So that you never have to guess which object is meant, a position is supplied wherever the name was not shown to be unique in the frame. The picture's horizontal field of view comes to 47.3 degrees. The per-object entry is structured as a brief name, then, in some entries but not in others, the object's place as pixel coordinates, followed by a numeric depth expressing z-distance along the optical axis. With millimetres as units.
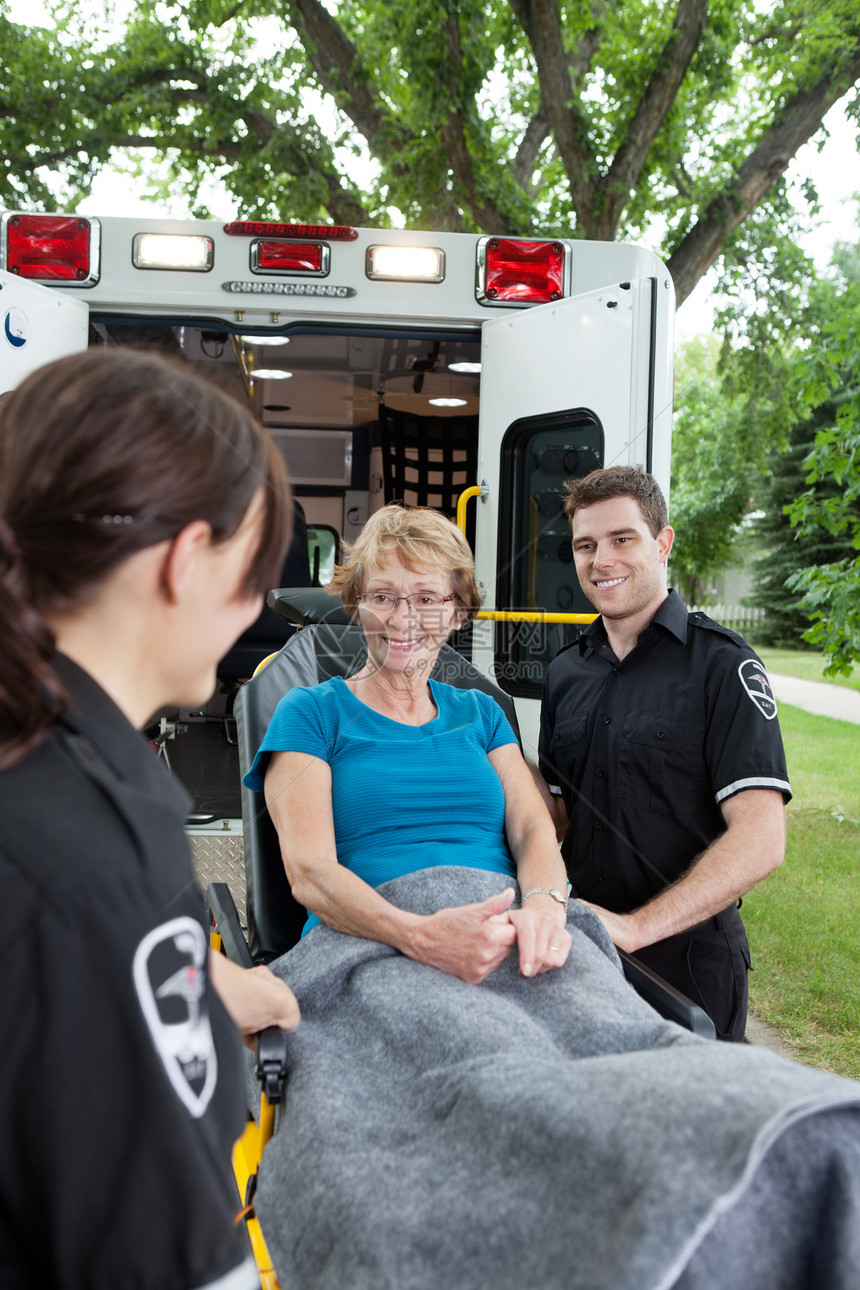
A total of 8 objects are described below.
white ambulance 3295
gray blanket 988
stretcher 1588
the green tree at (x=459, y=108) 7688
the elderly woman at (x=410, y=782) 1795
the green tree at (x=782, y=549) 21906
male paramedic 2283
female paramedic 760
